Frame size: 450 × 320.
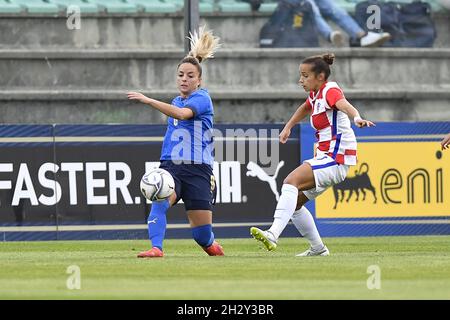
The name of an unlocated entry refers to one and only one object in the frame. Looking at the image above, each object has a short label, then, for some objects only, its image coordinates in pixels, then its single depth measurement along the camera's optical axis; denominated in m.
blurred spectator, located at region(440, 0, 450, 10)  24.86
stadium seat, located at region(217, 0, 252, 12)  24.09
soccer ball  12.41
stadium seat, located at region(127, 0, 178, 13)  24.06
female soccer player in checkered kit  12.80
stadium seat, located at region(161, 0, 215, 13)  24.14
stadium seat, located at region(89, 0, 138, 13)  23.98
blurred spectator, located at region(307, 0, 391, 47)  23.86
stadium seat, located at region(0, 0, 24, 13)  23.58
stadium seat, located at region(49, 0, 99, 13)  23.84
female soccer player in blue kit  12.66
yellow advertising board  19.39
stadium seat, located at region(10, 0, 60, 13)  23.72
